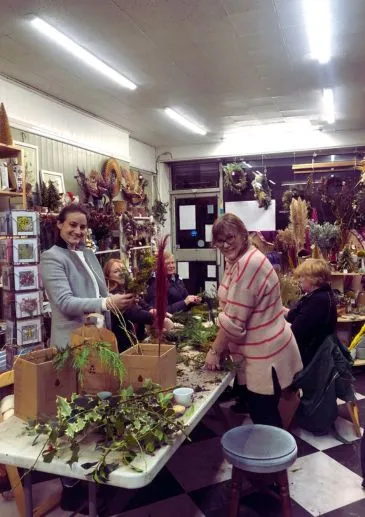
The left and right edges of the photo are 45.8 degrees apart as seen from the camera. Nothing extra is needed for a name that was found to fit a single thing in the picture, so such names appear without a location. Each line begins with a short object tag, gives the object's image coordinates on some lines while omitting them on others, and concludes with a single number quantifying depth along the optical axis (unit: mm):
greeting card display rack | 3564
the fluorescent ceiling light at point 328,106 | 4834
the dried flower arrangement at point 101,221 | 5062
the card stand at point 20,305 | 3566
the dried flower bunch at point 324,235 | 5020
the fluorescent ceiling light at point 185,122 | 5473
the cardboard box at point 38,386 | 1561
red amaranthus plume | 1530
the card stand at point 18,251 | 3561
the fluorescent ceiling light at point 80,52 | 3184
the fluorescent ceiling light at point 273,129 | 6242
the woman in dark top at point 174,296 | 3418
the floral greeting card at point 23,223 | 3561
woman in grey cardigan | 2154
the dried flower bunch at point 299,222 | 5617
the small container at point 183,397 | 1710
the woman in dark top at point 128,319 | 2844
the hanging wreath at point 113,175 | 5594
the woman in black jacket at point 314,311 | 2926
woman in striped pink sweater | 2096
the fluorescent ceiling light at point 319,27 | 2949
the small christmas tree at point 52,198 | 4348
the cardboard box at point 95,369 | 1674
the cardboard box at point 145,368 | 1701
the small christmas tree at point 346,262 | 4891
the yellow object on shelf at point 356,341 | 3784
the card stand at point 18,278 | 3566
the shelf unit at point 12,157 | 3600
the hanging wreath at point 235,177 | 7059
